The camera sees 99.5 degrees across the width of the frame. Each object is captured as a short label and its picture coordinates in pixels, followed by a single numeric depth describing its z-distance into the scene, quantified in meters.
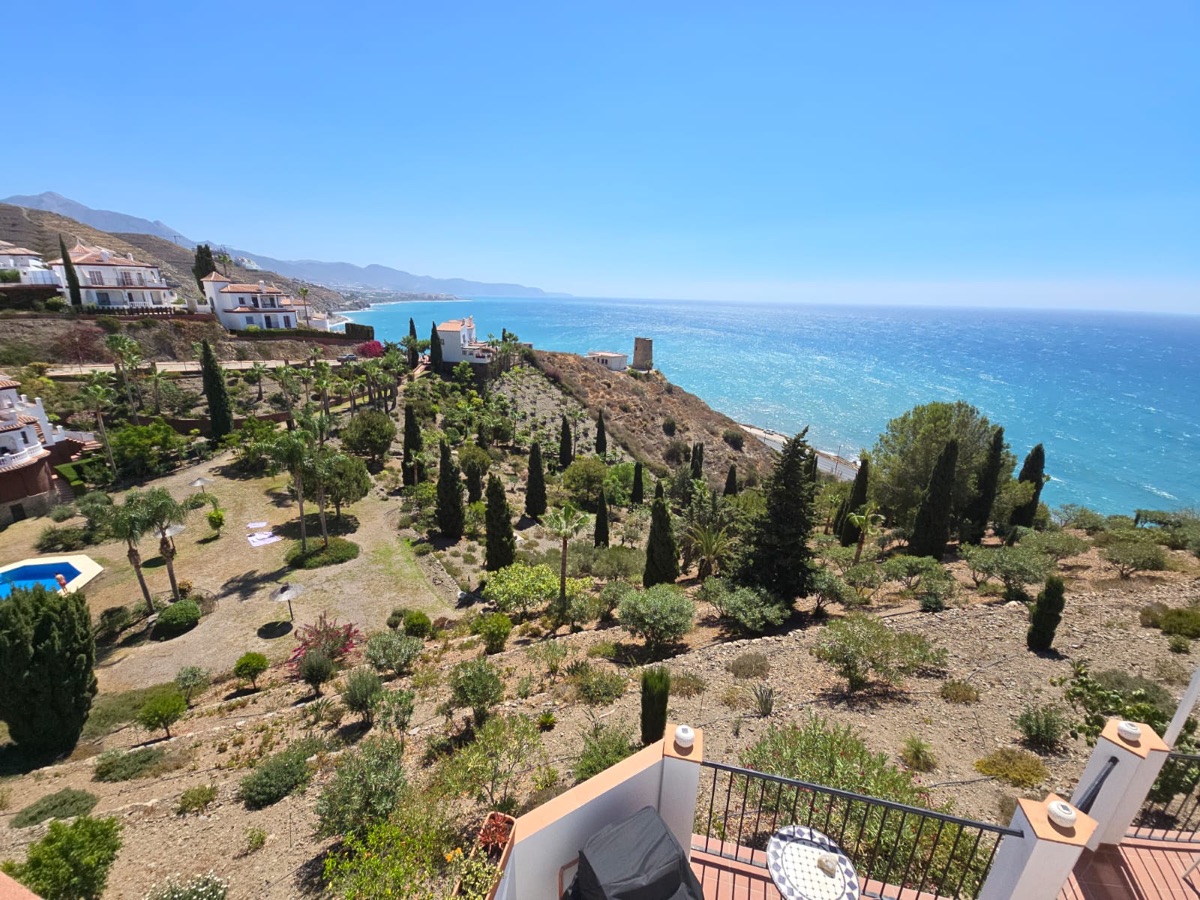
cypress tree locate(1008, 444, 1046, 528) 28.89
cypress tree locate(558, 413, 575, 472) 47.56
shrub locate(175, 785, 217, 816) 9.84
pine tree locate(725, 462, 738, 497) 40.38
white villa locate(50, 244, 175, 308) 47.94
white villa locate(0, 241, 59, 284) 47.22
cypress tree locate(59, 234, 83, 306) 43.62
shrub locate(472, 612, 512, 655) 16.41
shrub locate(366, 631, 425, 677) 14.71
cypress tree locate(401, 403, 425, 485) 34.66
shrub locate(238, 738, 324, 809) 9.84
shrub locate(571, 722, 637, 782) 8.50
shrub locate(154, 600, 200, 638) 19.16
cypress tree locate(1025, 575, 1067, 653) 13.09
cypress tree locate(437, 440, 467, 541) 27.91
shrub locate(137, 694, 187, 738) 12.93
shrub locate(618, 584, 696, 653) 15.03
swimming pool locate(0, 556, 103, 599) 19.45
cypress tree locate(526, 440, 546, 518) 34.31
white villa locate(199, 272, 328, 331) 52.75
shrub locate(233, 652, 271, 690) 15.63
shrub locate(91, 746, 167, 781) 11.45
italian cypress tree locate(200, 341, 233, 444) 34.03
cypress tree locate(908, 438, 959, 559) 24.03
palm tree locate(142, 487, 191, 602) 19.34
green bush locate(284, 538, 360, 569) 24.00
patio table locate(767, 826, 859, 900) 4.68
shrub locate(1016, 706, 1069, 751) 9.76
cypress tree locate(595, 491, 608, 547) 30.03
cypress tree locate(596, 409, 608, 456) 51.16
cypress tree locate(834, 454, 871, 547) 30.79
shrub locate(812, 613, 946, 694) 11.92
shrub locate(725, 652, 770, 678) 12.98
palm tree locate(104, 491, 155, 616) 18.86
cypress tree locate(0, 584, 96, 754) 12.07
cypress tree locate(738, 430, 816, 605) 17.78
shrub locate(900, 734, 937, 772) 9.23
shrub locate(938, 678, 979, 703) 11.39
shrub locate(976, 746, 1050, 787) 8.82
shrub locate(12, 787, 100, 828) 9.78
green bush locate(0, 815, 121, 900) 6.88
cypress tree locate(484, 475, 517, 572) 24.12
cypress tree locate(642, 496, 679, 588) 22.09
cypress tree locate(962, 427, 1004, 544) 26.95
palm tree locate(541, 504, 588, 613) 20.28
